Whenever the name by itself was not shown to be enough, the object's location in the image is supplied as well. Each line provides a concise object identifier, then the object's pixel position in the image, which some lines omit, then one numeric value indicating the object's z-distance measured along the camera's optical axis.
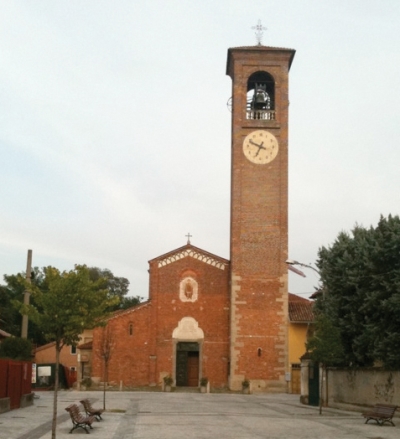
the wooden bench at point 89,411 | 20.53
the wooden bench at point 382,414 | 21.36
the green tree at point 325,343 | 26.97
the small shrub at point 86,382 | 42.16
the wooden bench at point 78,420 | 17.57
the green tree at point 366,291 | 26.30
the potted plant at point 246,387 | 40.69
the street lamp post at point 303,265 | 28.60
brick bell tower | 42.06
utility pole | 26.44
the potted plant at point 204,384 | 41.47
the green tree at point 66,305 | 15.41
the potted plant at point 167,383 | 42.28
